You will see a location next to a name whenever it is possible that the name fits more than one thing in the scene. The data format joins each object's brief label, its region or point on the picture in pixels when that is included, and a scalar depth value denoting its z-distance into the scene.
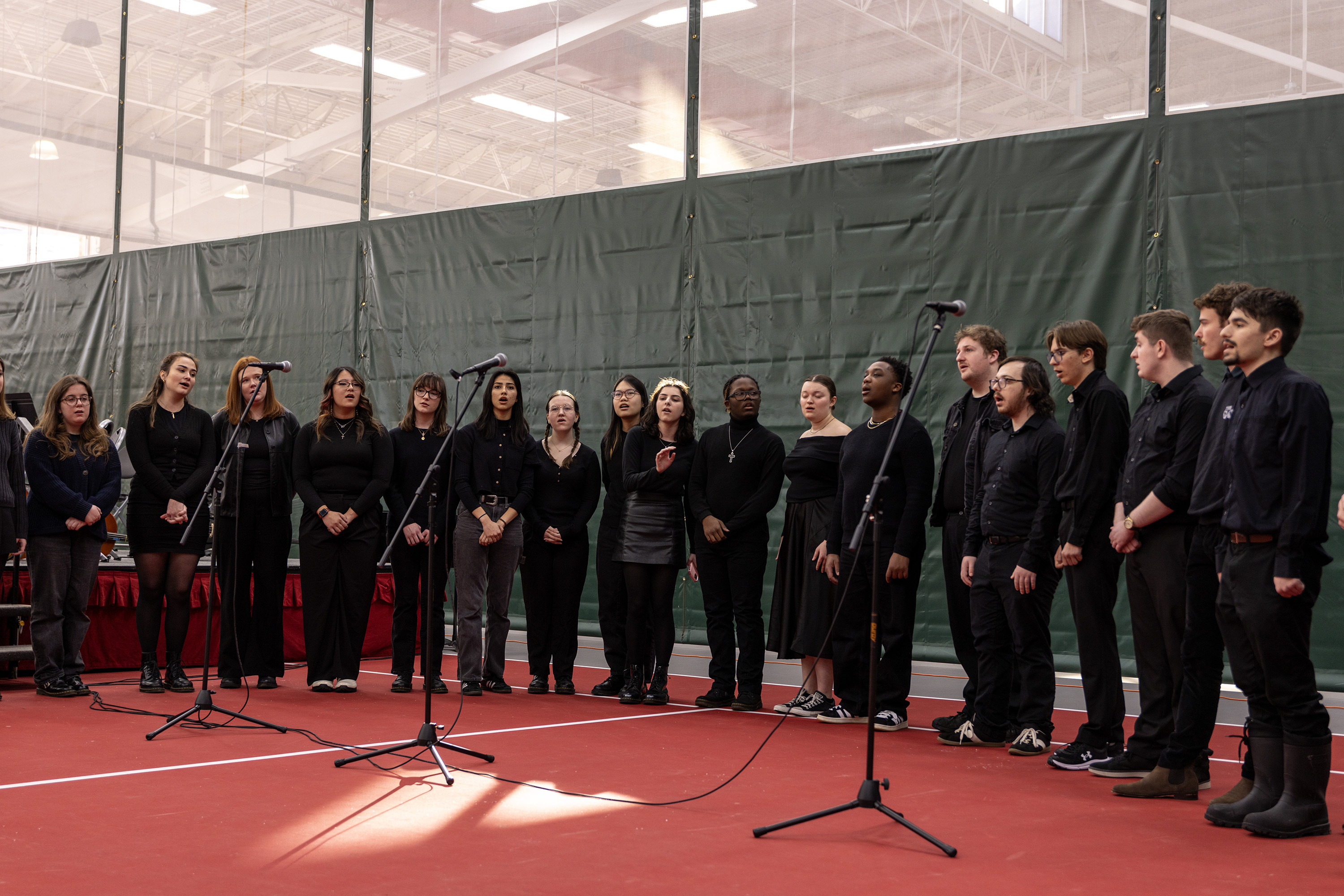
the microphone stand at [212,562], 4.39
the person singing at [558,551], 5.90
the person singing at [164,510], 5.62
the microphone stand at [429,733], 3.75
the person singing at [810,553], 5.17
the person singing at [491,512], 5.75
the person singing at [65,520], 5.52
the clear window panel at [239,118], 8.80
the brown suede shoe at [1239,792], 3.41
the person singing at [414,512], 5.98
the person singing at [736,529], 5.46
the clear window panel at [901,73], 6.23
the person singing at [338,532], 5.82
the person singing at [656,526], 5.62
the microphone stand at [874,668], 3.05
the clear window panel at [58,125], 10.02
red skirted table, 6.39
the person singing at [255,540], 5.86
